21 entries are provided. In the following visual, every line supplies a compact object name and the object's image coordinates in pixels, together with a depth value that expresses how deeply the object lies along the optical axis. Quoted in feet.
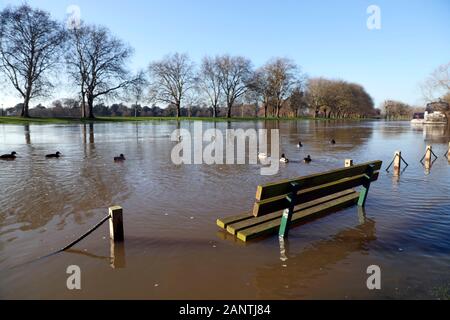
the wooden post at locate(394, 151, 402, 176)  37.47
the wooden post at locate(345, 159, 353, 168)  30.12
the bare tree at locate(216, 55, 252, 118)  241.76
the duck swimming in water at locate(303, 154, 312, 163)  45.16
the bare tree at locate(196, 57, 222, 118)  244.42
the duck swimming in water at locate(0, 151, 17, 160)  43.98
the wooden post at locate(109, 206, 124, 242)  16.27
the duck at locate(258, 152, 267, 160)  45.44
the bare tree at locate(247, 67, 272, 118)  244.01
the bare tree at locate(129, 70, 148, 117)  188.23
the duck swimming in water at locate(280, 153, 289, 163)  44.14
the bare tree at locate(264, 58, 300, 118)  257.55
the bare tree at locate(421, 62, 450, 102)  196.39
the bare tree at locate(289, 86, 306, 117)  271.90
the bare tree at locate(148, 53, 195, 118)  224.74
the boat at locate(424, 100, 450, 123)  203.51
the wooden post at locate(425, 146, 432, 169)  43.26
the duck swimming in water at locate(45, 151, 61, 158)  46.03
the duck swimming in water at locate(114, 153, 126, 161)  43.54
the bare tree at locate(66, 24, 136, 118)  169.27
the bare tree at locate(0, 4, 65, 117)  135.95
